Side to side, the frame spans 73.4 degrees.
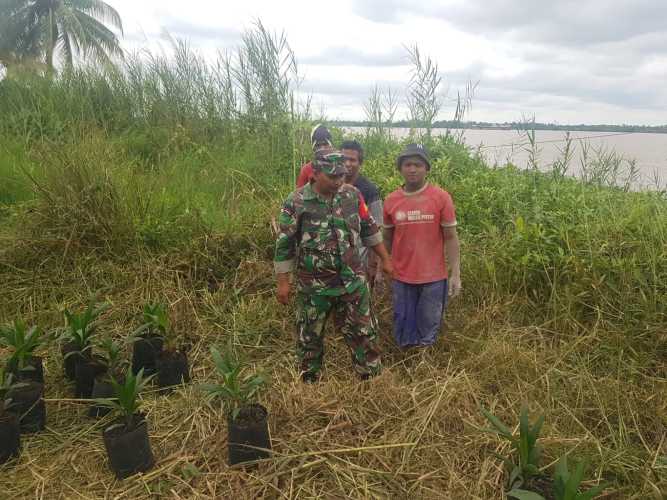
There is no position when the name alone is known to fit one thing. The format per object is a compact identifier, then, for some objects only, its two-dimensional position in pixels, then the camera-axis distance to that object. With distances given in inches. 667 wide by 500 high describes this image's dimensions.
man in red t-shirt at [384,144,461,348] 108.9
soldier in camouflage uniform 101.8
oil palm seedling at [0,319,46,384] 97.0
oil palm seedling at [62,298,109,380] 103.7
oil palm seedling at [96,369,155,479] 79.5
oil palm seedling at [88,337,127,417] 96.9
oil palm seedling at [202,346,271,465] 79.8
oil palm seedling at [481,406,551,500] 70.1
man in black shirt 124.6
